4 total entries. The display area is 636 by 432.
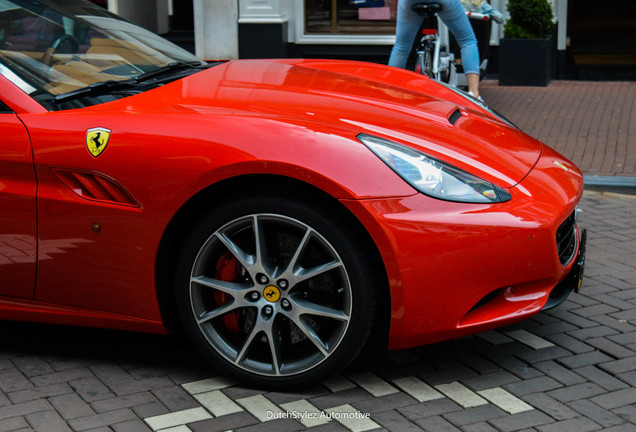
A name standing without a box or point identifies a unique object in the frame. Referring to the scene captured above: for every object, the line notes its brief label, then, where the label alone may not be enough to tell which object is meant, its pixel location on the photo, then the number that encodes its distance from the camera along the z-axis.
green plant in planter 12.03
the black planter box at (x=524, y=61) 12.07
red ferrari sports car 3.29
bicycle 8.32
